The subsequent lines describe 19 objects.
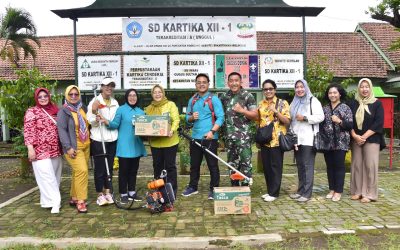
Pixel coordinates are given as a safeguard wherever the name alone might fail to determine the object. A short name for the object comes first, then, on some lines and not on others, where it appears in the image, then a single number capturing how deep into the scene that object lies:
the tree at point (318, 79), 10.05
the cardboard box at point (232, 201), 5.42
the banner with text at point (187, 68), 7.94
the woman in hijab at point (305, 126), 6.03
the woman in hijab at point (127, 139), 6.02
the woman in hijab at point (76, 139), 5.62
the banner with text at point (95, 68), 7.95
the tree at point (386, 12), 13.16
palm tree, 15.27
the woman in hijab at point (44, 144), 5.64
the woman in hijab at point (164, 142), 6.09
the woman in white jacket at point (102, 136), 5.95
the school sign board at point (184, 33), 7.86
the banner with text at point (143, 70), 7.91
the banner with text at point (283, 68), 8.03
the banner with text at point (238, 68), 7.99
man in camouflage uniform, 6.12
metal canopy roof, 7.48
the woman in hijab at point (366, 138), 6.00
